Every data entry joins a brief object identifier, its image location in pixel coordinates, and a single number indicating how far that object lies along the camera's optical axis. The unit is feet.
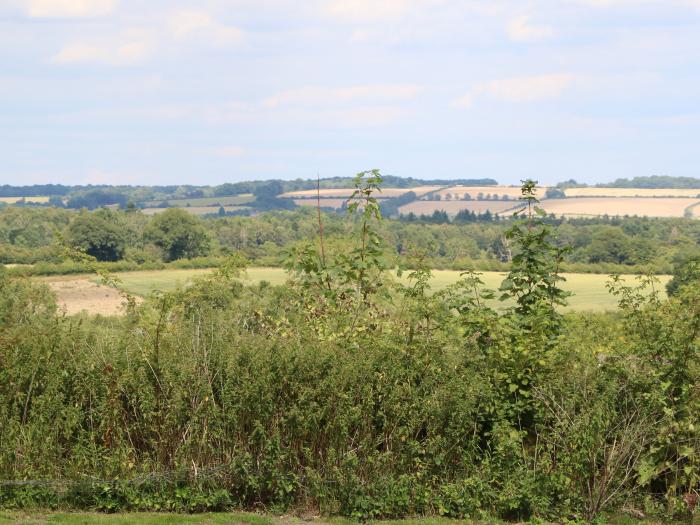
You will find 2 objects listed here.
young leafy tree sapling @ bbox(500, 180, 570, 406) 48.83
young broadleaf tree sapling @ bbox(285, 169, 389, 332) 59.00
